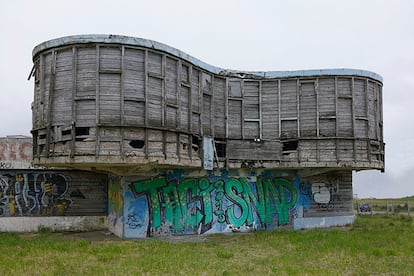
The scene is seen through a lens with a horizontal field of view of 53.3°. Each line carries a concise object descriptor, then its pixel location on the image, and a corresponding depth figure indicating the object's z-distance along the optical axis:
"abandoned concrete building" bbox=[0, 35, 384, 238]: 15.63
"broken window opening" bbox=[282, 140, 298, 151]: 21.39
